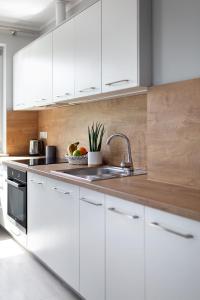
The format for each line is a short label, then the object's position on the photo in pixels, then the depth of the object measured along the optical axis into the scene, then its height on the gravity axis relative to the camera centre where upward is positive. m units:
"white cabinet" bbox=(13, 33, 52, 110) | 3.15 +0.66
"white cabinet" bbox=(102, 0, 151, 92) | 1.97 +0.60
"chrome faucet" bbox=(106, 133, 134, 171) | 2.42 -0.21
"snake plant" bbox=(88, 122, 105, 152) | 2.82 -0.01
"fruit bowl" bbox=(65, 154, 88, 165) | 2.93 -0.24
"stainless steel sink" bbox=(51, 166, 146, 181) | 2.36 -0.29
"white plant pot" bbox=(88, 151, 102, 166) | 2.76 -0.20
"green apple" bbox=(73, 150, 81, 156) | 2.95 -0.17
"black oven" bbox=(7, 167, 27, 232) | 2.93 -0.62
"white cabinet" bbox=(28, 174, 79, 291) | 2.12 -0.69
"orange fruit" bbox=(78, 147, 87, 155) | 2.98 -0.15
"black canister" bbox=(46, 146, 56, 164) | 3.68 -0.21
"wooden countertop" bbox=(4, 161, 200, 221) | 1.32 -0.29
